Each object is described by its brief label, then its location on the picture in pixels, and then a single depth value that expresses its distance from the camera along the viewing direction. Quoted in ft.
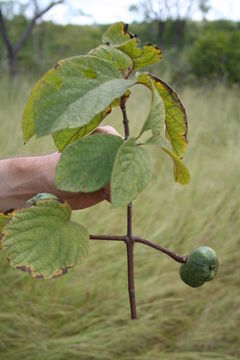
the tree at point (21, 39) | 18.66
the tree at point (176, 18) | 29.27
